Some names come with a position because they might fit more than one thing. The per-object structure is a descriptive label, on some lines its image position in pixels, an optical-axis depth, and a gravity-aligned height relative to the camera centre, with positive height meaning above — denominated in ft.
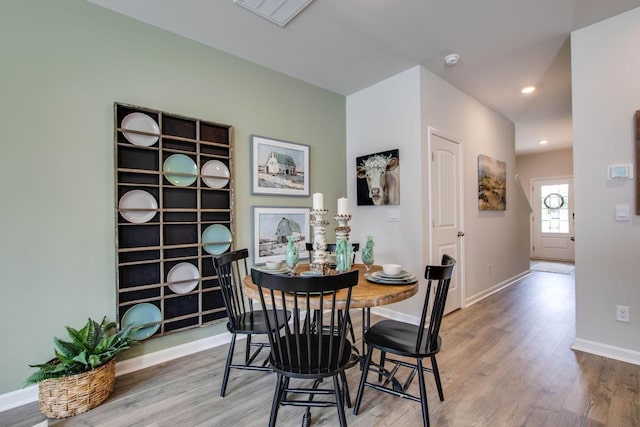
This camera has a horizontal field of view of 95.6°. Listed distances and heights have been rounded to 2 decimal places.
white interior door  10.58 +0.21
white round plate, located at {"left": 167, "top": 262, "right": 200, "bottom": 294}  7.79 -1.71
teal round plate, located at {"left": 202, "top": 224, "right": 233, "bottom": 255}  8.45 -0.71
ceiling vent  6.93 +5.09
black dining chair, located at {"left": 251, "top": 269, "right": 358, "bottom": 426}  4.22 -2.13
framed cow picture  10.73 +1.32
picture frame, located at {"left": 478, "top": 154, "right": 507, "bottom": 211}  13.16 +1.29
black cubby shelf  7.16 +0.10
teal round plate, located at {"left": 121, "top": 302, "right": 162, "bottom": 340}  7.15 -2.58
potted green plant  5.50 -3.06
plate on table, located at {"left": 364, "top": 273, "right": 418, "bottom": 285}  5.57 -1.33
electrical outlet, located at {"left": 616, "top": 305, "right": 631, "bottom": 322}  7.41 -2.69
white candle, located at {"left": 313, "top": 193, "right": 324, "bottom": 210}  6.00 +0.24
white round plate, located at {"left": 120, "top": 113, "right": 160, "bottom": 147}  7.19 +2.26
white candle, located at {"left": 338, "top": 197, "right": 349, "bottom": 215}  6.31 +0.12
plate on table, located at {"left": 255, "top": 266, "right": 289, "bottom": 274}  6.06 -1.21
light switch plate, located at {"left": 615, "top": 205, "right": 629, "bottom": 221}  7.39 -0.08
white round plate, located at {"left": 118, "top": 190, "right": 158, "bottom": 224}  7.13 +0.25
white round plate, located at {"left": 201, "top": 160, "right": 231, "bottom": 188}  8.48 +1.28
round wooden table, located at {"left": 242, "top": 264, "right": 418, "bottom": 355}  4.67 -1.39
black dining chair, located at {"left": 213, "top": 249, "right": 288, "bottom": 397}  6.15 -2.39
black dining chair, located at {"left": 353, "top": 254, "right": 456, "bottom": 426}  5.00 -2.41
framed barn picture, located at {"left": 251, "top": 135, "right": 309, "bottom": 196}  9.60 +1.64
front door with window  22.97 -0.75
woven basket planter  5.48 -3.40
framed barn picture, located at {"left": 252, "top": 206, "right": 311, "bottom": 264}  9.57 -0.57
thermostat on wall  7.34 +0.96
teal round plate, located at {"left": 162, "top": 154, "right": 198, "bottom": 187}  7.77 +1.25
